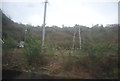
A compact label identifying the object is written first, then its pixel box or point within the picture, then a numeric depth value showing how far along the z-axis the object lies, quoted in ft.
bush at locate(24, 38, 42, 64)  13.24
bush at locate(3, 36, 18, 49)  14.82
